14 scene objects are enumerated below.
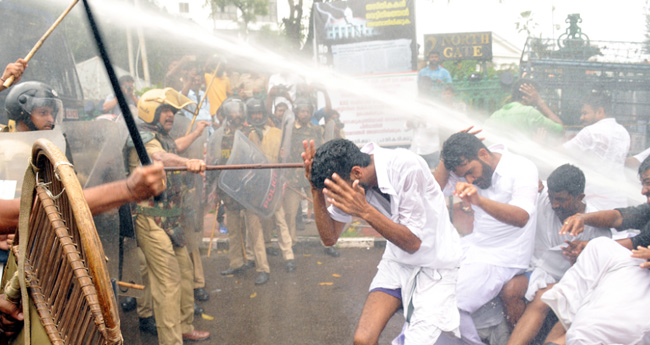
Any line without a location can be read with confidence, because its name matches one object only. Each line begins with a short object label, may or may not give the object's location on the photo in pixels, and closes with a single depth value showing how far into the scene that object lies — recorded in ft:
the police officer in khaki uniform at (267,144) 21.24
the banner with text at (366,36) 25.90
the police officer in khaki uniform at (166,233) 13.76
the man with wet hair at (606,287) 9.73
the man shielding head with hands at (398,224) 9.89
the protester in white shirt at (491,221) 11.97
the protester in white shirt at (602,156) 15.62
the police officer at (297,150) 23.43
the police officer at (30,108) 12.57
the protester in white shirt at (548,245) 11.88
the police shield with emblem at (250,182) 19.03
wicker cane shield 5.05
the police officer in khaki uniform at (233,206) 20.68
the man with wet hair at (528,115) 20.03
